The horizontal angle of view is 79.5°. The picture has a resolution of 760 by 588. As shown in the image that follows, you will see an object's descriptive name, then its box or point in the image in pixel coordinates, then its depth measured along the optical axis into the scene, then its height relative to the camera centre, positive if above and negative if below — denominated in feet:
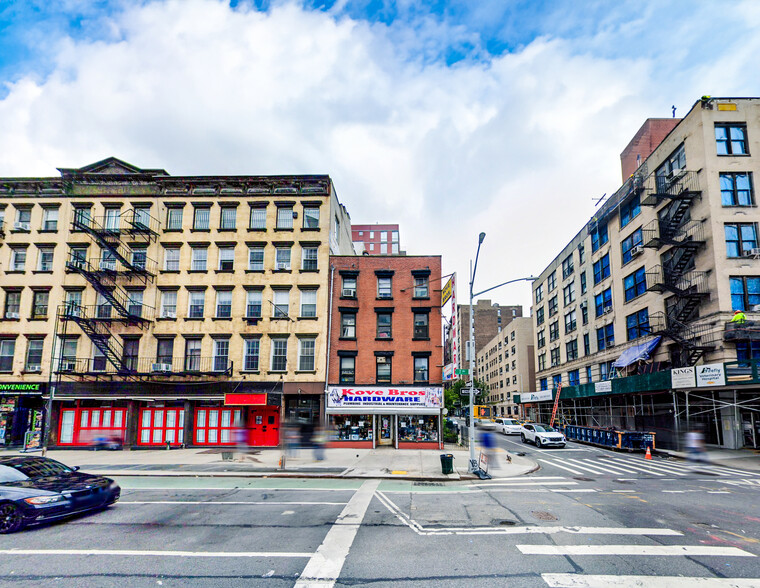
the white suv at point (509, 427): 138.82 -16.88
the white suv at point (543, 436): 100.89 -14.29
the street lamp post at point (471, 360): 60.29 +1.67
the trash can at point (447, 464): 59.11 -11.68
